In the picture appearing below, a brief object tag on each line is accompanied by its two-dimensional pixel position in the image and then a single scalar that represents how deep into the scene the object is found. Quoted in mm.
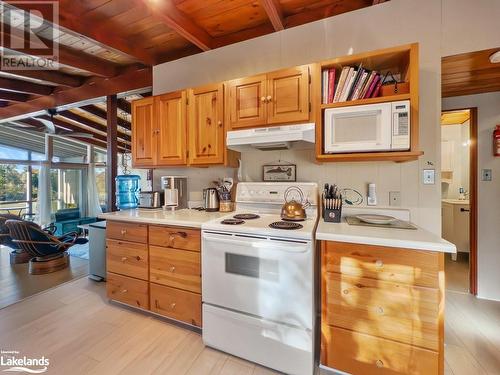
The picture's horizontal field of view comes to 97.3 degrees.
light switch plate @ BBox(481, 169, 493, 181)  2373
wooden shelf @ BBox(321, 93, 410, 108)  1438
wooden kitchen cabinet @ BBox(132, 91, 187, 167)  2217
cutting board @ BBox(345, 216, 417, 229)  1499
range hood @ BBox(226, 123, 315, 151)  1652
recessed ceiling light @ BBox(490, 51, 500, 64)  1587
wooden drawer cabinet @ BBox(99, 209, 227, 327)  1768
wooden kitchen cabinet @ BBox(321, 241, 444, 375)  1173
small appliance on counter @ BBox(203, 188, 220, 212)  2225
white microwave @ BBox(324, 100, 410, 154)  1436
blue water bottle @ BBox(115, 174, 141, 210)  3377
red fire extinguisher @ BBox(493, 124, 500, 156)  2289
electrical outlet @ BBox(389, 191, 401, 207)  1771
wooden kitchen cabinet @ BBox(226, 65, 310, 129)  1719
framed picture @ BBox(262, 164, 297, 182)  2064
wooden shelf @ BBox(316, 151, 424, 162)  1462
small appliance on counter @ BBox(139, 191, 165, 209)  2410
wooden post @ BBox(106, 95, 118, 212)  3199
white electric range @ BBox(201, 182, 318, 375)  1366
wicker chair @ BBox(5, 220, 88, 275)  2971
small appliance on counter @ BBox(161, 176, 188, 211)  2383
